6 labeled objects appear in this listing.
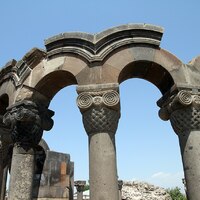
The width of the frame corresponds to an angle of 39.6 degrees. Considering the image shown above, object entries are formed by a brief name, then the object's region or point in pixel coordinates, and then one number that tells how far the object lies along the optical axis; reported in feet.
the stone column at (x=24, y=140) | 16.33
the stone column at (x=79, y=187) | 56.29
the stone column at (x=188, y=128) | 15.07
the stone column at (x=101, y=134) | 13.89
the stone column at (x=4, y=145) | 20.93
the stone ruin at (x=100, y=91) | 15.10
